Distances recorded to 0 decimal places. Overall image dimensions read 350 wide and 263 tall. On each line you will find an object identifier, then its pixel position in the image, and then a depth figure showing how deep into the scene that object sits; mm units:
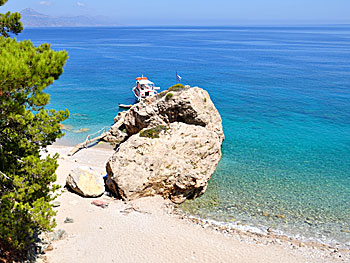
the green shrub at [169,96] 30041
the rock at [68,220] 18641
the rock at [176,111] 29406
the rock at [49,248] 15338
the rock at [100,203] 20672
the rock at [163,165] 21672
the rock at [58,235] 16319
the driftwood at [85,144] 31745
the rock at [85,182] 21812
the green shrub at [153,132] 23928
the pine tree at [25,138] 10383
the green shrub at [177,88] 31606
